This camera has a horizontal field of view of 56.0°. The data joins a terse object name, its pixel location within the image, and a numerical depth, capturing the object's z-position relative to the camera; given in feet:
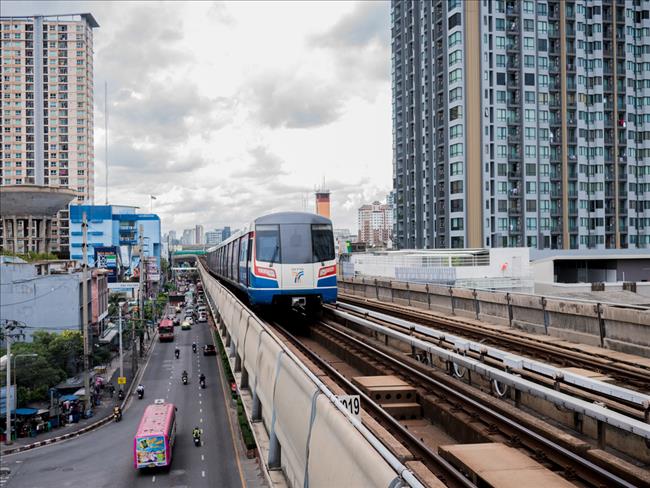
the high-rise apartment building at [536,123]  211.61
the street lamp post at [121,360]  150.73
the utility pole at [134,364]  162.52
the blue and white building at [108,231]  335.06
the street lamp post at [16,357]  123.32
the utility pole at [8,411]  103.26
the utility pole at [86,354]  111.45
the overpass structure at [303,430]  17.47
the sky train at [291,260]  72.23
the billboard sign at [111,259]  254.27
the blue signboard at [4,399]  115.85
